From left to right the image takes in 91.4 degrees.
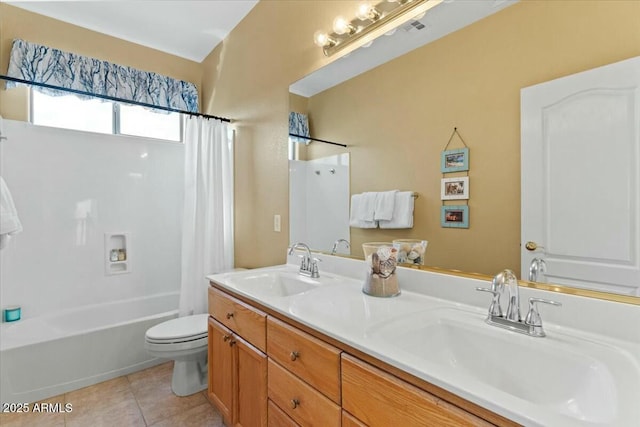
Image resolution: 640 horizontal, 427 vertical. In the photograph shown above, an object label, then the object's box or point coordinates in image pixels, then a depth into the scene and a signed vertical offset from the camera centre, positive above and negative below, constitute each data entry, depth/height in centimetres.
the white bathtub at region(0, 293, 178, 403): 195 -95
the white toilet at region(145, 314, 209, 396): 194 -85
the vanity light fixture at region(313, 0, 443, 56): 137 +92
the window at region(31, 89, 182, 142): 264 +91
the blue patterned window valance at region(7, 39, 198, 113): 243 +120
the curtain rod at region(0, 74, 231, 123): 222 +93
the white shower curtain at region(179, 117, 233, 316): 253 +2
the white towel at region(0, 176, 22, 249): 176 -3
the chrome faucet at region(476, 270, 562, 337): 86 -30
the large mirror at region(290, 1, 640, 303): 97 +43
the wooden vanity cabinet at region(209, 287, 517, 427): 70 -52
